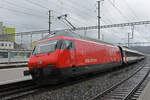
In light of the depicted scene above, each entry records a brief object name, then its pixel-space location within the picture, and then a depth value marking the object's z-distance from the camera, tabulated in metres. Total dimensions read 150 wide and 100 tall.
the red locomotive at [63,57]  8.12
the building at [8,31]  63.15
